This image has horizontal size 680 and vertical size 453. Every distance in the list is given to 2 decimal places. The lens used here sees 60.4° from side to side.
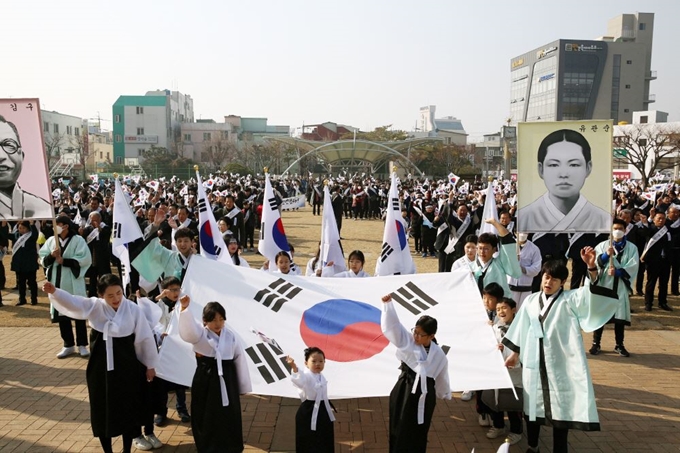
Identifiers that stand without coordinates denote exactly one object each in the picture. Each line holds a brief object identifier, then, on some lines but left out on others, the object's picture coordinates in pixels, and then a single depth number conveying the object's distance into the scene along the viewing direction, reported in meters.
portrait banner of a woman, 6.31
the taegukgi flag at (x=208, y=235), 7.61
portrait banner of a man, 6.15
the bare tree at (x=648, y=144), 44.47
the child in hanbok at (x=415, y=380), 4.43
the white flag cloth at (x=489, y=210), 7.73
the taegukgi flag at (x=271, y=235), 8.43
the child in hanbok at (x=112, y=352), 4.80
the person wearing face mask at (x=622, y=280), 7.87
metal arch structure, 60.47
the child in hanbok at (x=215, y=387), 4.54
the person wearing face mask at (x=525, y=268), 7.56
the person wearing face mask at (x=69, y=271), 7.73
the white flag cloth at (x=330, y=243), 7.96
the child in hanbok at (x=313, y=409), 4.64
